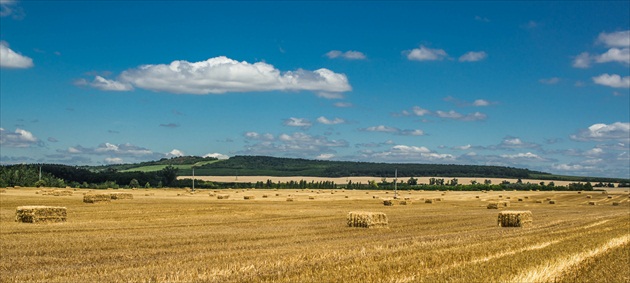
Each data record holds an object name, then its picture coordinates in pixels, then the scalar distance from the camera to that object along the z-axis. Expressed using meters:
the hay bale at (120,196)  55.84
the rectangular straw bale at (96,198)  47.84
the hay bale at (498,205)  56.53
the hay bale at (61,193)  60.69
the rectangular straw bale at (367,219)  28.73
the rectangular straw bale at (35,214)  27.95
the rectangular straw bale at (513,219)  32.25
